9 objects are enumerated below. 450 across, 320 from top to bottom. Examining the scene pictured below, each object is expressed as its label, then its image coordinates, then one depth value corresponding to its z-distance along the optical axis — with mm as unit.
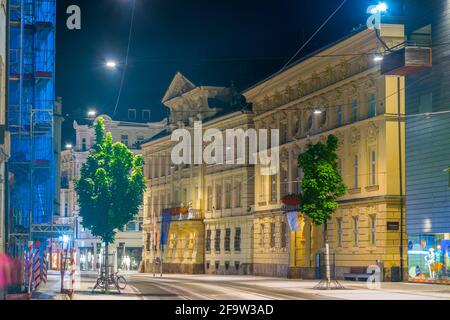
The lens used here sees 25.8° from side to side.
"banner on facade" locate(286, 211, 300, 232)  62812
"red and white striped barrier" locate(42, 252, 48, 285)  48641
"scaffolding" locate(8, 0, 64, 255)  51906
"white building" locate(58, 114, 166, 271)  119875
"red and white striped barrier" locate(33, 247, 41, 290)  39000
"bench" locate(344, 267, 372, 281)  55969
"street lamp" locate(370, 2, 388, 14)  53406
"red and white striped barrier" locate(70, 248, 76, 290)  35897
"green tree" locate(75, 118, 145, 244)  68188
